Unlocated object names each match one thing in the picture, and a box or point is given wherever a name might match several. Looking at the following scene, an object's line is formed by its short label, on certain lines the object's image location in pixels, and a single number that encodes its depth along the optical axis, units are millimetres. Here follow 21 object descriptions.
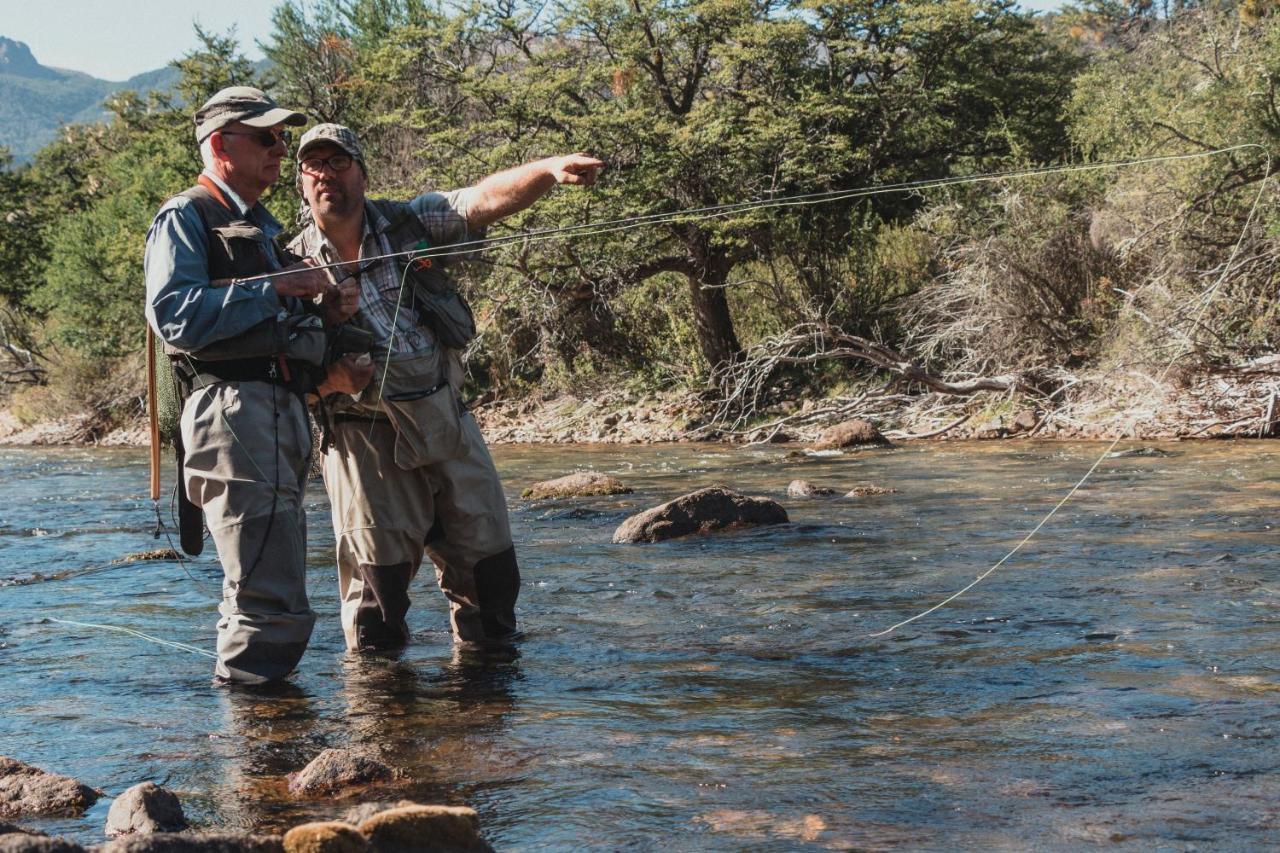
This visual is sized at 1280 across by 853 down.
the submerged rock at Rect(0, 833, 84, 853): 2357
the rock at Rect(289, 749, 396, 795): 3348
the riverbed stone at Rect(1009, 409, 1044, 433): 14163
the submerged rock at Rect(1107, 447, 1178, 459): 11187
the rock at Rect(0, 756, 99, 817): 3285
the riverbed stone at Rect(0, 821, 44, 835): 2626
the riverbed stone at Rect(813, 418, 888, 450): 14086
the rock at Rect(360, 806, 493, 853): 2652
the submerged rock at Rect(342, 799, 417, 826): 2902
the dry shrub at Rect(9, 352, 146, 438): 26969
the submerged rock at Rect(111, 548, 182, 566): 8389
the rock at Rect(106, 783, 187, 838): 3018
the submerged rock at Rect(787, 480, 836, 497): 10117
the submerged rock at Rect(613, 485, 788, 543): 8039
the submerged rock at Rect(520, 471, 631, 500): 10984
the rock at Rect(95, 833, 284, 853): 2416
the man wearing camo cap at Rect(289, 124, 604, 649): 4695
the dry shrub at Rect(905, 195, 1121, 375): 15133
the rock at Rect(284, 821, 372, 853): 2566
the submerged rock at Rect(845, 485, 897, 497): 9922
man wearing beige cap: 4102
